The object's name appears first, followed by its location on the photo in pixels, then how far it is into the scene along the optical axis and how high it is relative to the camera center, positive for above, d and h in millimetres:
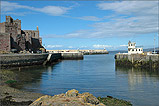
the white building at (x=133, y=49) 53956 +949
